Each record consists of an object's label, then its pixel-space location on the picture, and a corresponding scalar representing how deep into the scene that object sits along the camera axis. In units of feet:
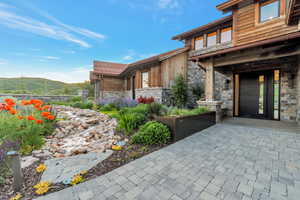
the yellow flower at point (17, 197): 4.54
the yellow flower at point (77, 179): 5.47
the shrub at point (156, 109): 15.57
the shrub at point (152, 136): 9.94
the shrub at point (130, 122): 12.30
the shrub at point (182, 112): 13.14
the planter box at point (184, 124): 10.73
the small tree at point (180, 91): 25.02
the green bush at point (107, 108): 25.52
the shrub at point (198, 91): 25.44
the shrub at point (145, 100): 24.50
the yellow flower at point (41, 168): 6.29
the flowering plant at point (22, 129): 8.39
